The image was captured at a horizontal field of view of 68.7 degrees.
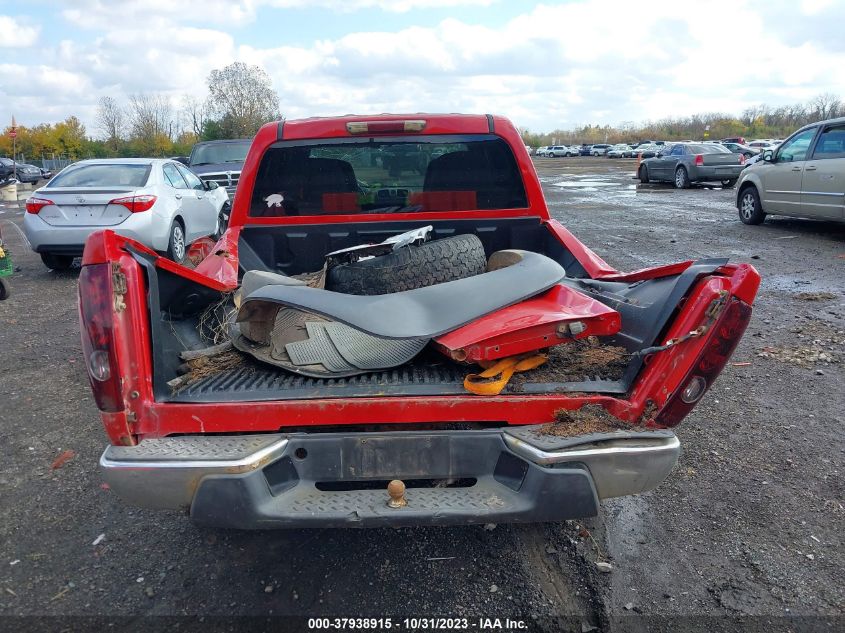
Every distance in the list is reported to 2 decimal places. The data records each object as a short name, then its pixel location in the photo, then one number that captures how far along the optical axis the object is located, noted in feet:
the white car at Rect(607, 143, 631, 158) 200.03
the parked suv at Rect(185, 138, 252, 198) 48.60
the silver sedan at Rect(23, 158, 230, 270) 28.53
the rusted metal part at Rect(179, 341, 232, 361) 8.66
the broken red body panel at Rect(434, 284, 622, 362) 7.47
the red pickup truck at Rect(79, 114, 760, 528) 7.06
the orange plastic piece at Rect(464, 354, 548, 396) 7.47
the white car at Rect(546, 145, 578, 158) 241.55
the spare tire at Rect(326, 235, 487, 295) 9.69
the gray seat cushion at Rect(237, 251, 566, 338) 7.72
